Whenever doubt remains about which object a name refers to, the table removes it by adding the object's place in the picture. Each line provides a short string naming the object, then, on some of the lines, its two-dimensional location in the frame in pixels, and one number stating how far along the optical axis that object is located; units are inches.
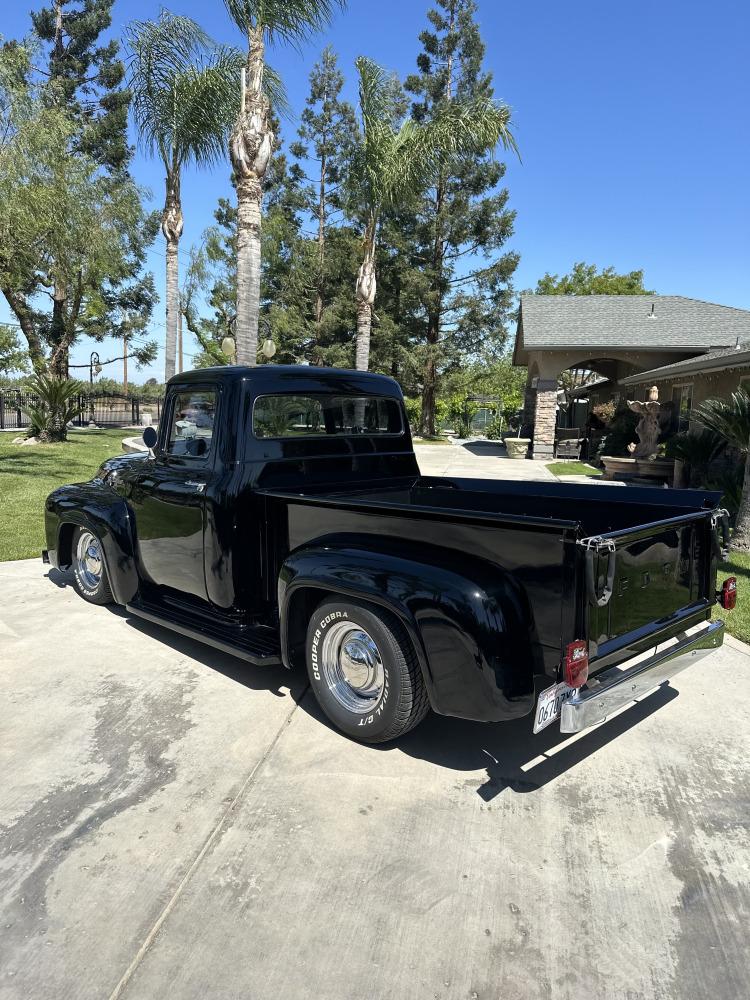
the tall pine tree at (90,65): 1216.4
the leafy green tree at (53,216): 432.5
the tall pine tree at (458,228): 1202.0
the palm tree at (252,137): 439.8
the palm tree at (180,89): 580.7
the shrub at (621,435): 735.7
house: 749.3
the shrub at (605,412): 897.5
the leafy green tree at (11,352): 1265.6
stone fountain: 564.4
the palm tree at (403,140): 568.1
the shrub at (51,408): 740.6
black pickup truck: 106.6
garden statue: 588.1
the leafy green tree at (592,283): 1797.5
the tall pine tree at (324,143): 1370.6
